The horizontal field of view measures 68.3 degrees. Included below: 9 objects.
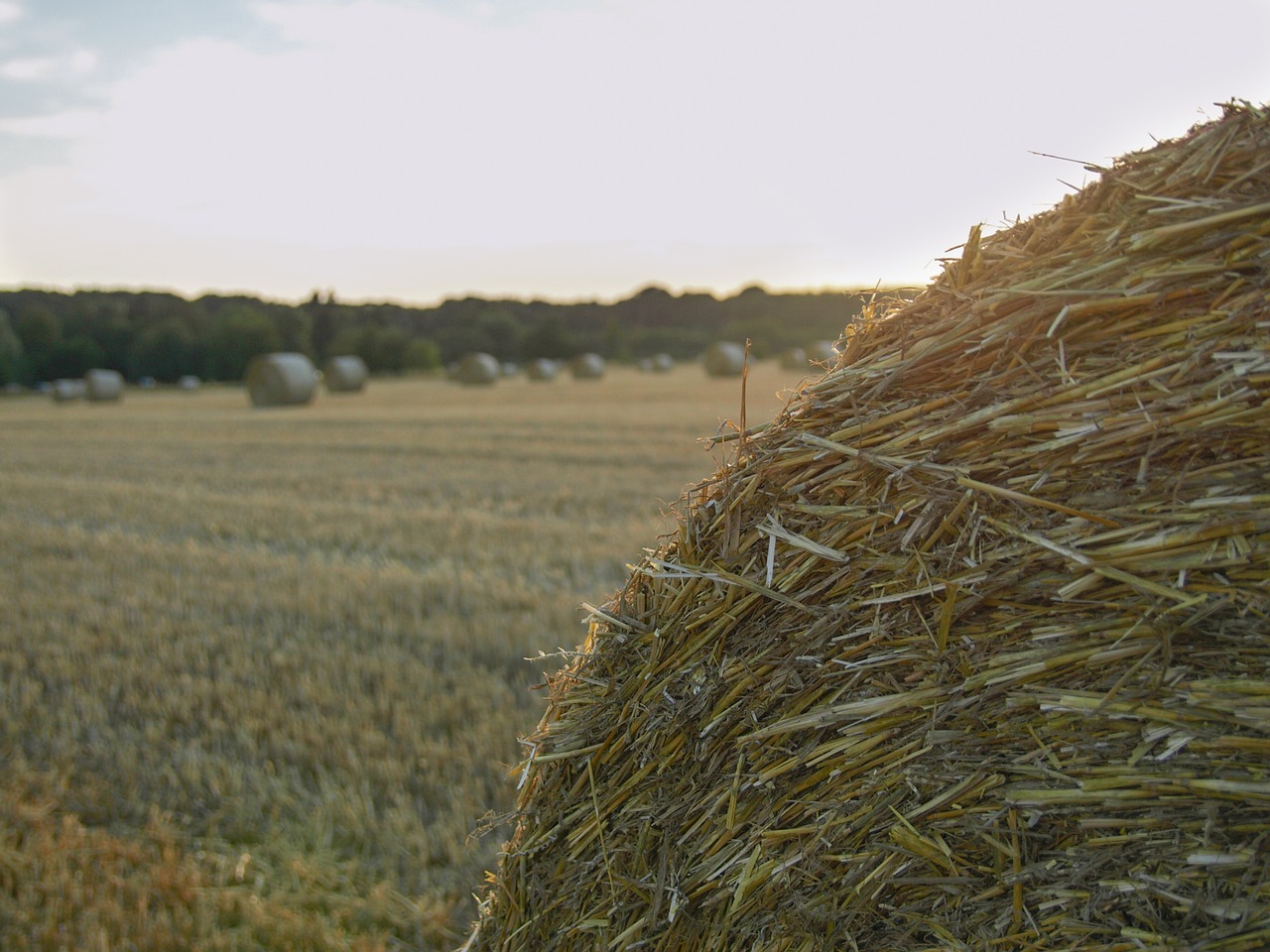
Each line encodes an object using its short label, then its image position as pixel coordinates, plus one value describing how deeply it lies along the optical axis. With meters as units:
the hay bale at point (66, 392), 31.64
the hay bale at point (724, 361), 32.53
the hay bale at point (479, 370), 33.72
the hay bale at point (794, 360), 33.09
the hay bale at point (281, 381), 24.64
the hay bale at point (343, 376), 31.38
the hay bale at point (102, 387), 30.81
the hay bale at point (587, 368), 36.97
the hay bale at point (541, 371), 36.28
